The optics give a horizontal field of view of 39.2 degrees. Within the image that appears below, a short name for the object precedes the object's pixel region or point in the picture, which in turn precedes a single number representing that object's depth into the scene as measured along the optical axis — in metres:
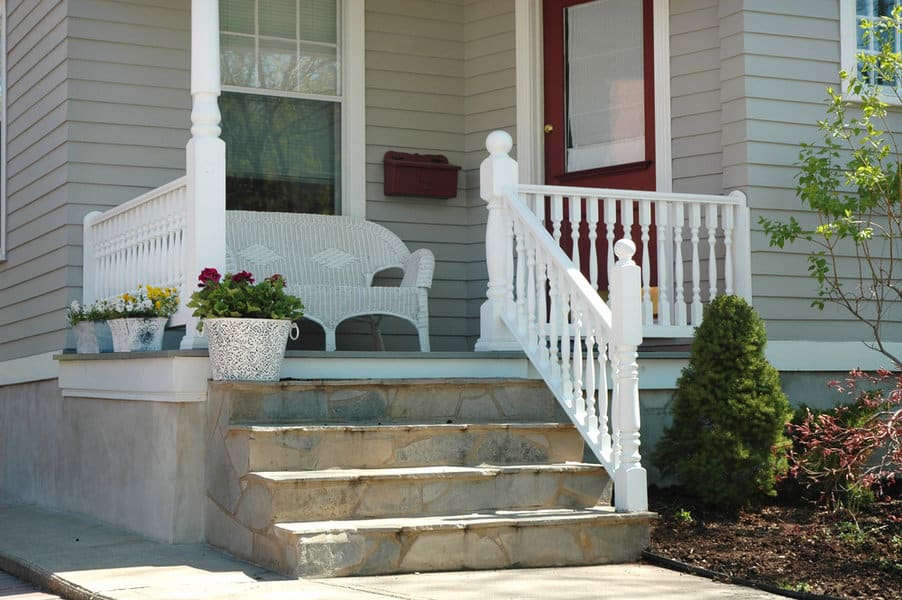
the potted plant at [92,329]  6.88
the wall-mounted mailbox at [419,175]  8.12
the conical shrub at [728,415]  5.93
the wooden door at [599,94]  7.62
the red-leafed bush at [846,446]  5.27
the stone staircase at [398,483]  4.96
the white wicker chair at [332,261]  7.12
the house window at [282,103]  7.88
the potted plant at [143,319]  6.31
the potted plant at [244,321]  5.61
